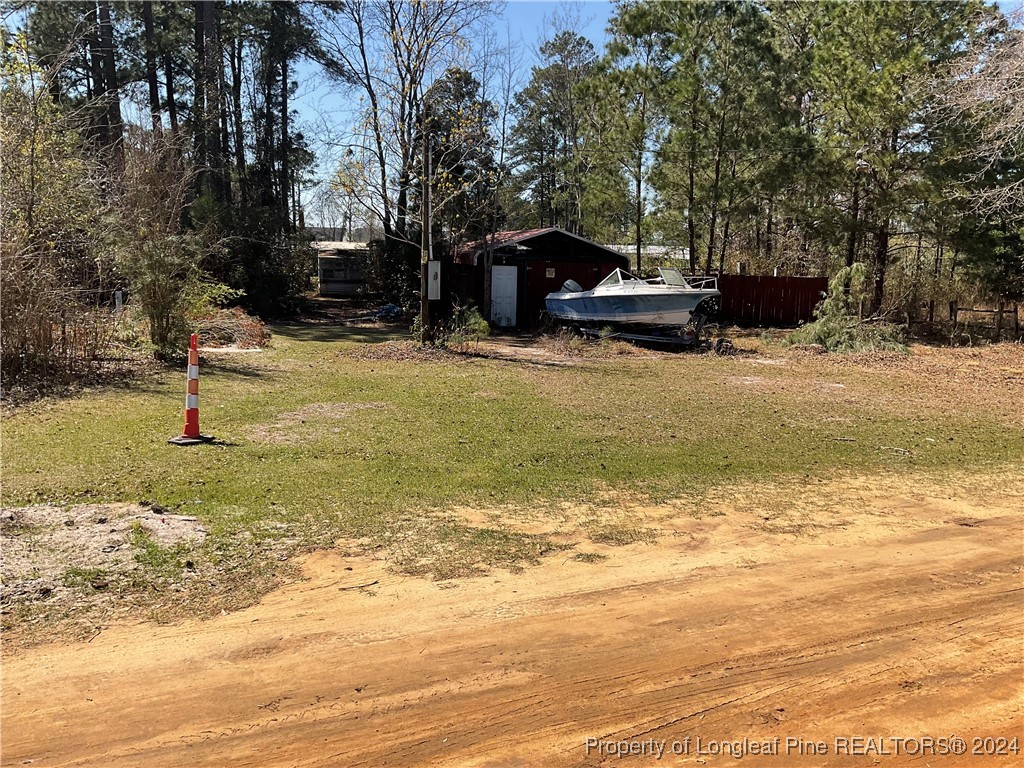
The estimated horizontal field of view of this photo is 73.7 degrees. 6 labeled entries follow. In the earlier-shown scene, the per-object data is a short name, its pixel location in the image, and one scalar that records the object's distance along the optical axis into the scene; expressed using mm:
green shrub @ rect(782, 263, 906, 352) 16859
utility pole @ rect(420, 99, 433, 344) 15328
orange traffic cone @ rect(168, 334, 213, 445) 6709
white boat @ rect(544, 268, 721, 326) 16578
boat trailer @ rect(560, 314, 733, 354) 17016
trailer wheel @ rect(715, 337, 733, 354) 16438
